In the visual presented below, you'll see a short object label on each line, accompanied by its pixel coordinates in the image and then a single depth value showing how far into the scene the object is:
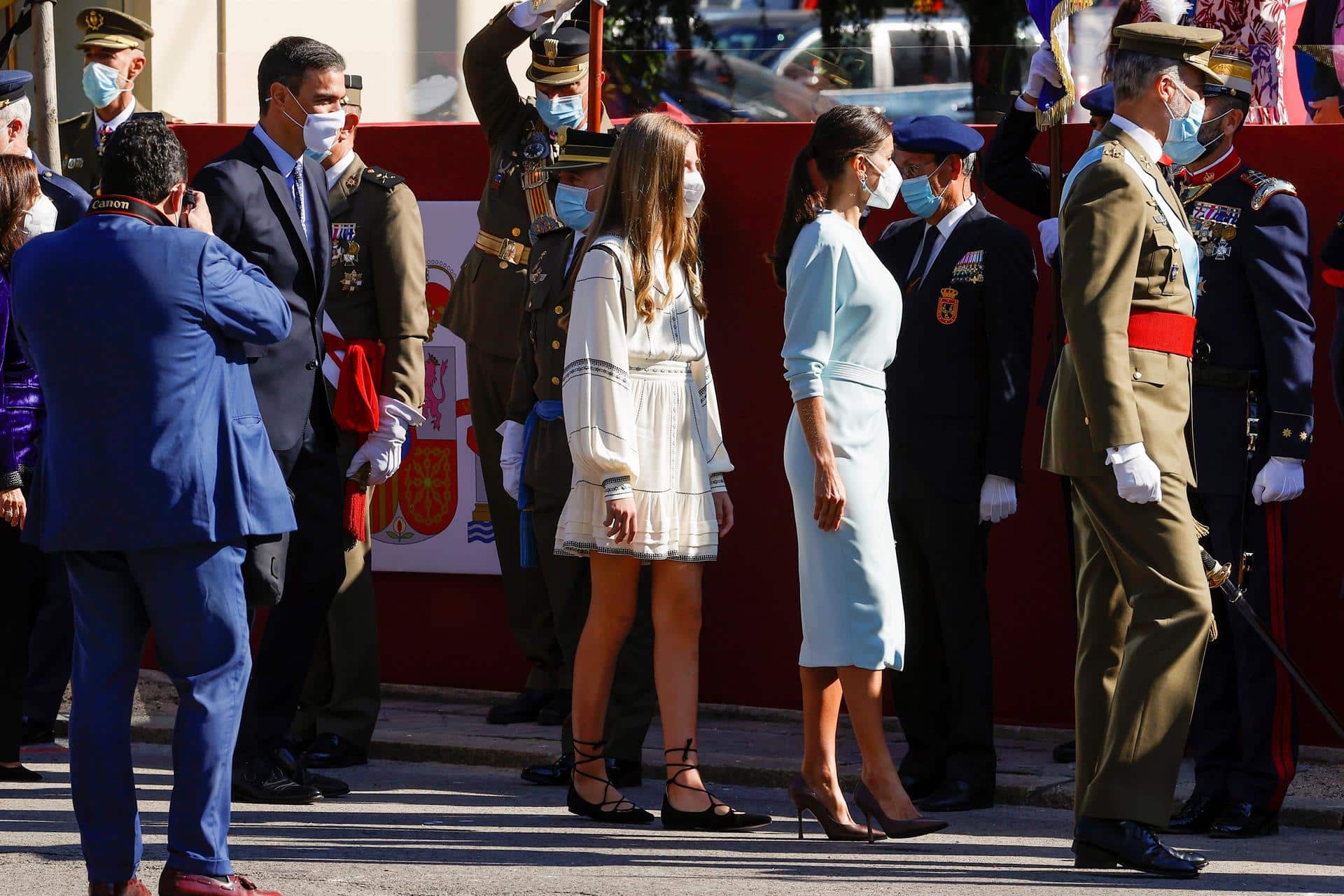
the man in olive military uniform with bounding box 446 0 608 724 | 14.96
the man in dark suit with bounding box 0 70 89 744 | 14.49
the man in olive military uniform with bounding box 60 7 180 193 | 19.22
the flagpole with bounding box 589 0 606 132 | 15.16
